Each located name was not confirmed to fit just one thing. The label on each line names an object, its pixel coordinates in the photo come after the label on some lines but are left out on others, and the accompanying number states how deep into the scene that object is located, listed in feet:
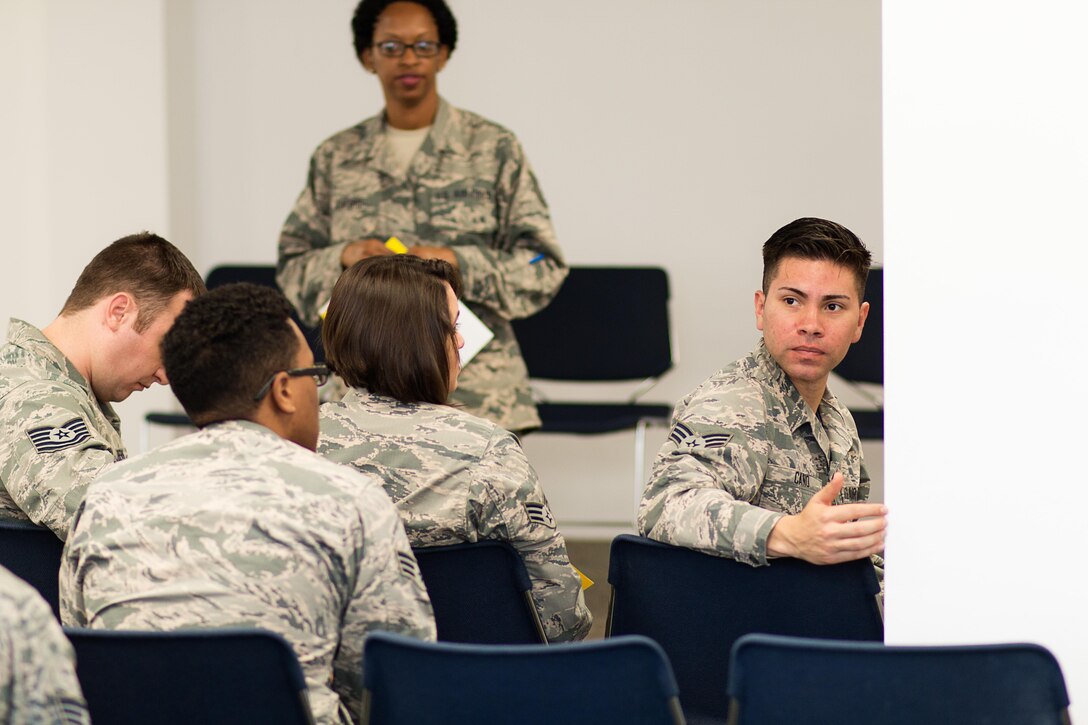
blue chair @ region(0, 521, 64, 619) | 13.25
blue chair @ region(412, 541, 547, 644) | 13.43
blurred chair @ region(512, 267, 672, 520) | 32.45
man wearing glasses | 10.56
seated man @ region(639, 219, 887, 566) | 13.28
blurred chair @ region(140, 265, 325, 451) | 32.76
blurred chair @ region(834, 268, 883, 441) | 31.50
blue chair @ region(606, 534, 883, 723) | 12.46
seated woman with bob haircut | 14.20
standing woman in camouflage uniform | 25.64
